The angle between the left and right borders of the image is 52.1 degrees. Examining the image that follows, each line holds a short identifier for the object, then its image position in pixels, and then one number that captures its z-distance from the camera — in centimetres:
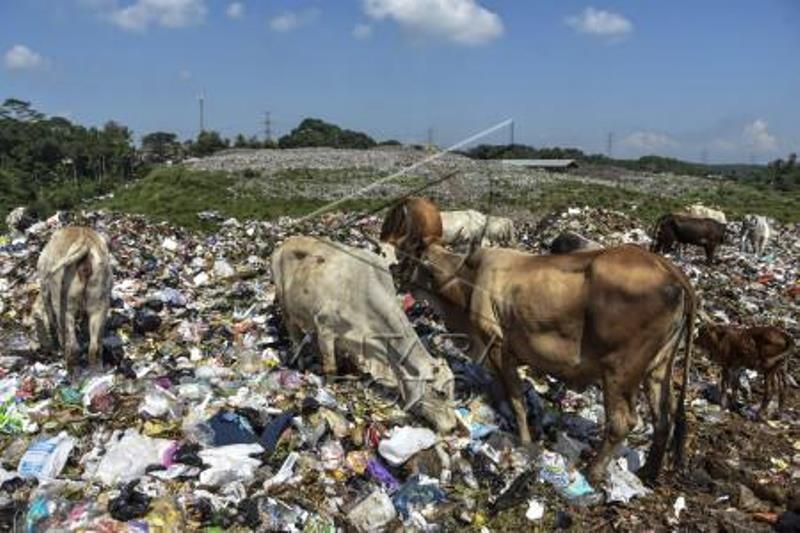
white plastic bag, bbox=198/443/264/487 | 523
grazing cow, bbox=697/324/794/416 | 762
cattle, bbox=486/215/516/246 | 1509
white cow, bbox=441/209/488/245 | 1382
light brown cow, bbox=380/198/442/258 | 838
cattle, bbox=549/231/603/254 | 1170
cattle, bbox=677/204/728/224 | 1898
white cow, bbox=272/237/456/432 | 626
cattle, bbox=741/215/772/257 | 1814
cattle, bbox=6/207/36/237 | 1623
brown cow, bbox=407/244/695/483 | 550
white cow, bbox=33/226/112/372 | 717
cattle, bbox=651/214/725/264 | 1616
